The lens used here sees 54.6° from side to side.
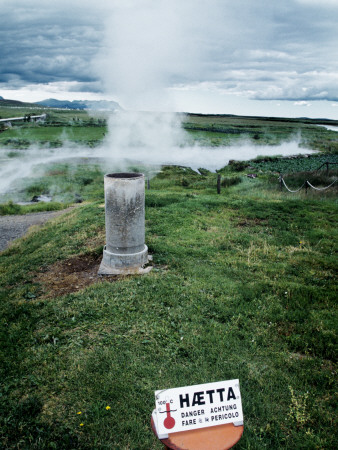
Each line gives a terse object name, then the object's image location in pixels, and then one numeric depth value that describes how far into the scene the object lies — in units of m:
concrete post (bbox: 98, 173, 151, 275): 7.77
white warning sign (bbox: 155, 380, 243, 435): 2.52
